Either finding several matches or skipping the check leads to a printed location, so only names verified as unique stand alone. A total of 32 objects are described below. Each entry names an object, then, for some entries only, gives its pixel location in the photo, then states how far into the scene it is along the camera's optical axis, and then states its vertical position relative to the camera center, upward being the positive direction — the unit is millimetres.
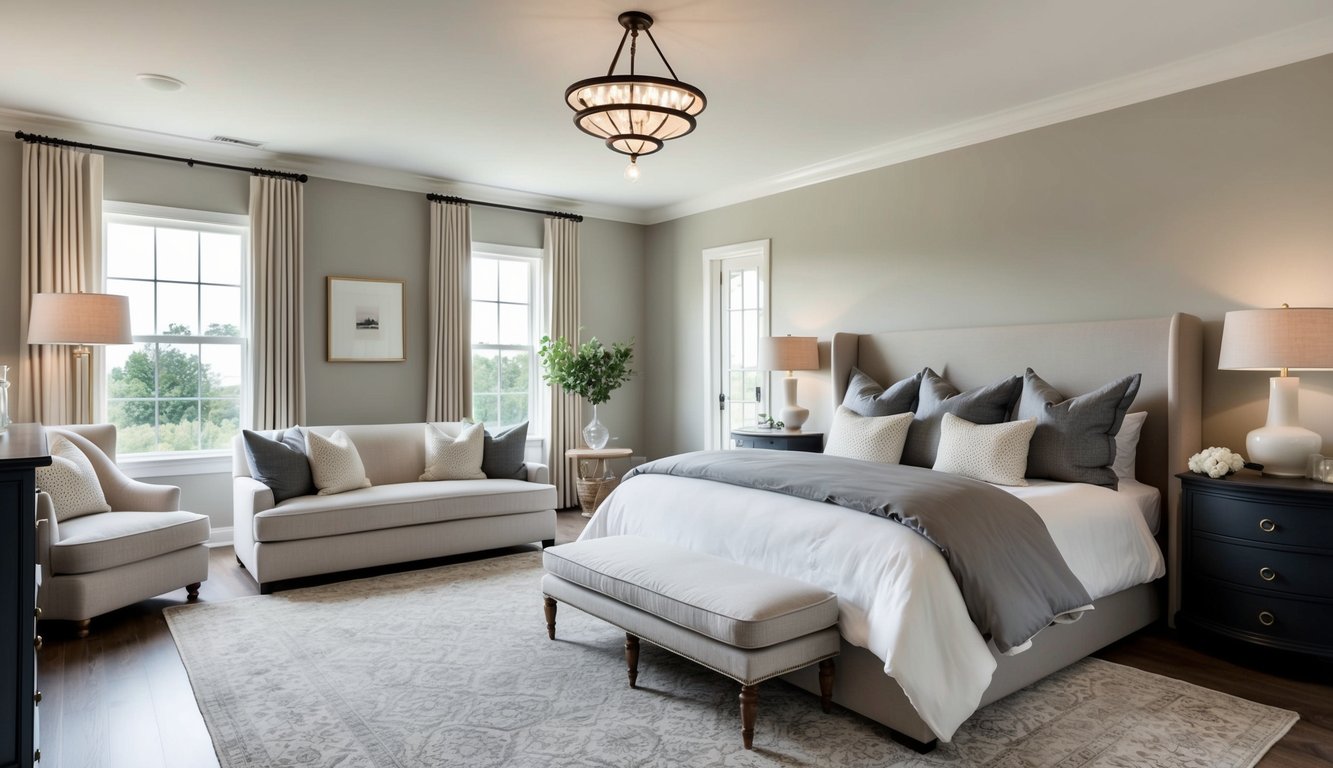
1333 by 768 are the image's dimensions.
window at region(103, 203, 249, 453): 4977 +325
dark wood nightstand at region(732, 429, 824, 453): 5352 -440
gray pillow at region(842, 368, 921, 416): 4570 -134
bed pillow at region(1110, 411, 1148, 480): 3756 -319
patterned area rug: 2438 -1191
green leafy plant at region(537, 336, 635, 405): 6285 +86
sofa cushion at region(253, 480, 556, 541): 4277 -784
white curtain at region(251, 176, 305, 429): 5281 +518
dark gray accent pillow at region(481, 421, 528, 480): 5371 -550
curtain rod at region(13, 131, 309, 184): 4516 +1412
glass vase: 6371 -482
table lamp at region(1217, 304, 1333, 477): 3092 +80
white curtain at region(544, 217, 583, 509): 6723 +486
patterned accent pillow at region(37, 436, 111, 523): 3830 -537
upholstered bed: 2418 -601
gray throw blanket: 2496 -540
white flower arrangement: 3275 -365
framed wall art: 5660 +426
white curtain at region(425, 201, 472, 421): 6051 +505
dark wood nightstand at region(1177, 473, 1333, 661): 2955 -741
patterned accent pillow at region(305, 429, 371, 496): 4668 -539
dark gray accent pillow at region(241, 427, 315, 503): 4484 -520
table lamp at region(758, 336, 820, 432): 5496 +155
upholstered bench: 2434 -792
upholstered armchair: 3482 -813
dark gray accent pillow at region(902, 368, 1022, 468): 4078 -182
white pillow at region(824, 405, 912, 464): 4117 -332
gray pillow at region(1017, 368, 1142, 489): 3562 -280
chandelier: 2998 +1082
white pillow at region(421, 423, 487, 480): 5238 -526
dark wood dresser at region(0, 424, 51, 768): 1801 -540
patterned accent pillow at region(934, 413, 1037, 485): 3580 -353
